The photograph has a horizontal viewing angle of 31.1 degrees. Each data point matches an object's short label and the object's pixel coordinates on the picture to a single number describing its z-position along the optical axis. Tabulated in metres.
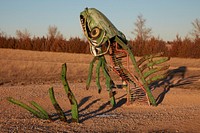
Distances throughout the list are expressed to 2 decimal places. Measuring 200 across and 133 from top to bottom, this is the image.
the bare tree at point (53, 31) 48.11
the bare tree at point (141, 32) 48.31
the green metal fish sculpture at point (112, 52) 8.70
